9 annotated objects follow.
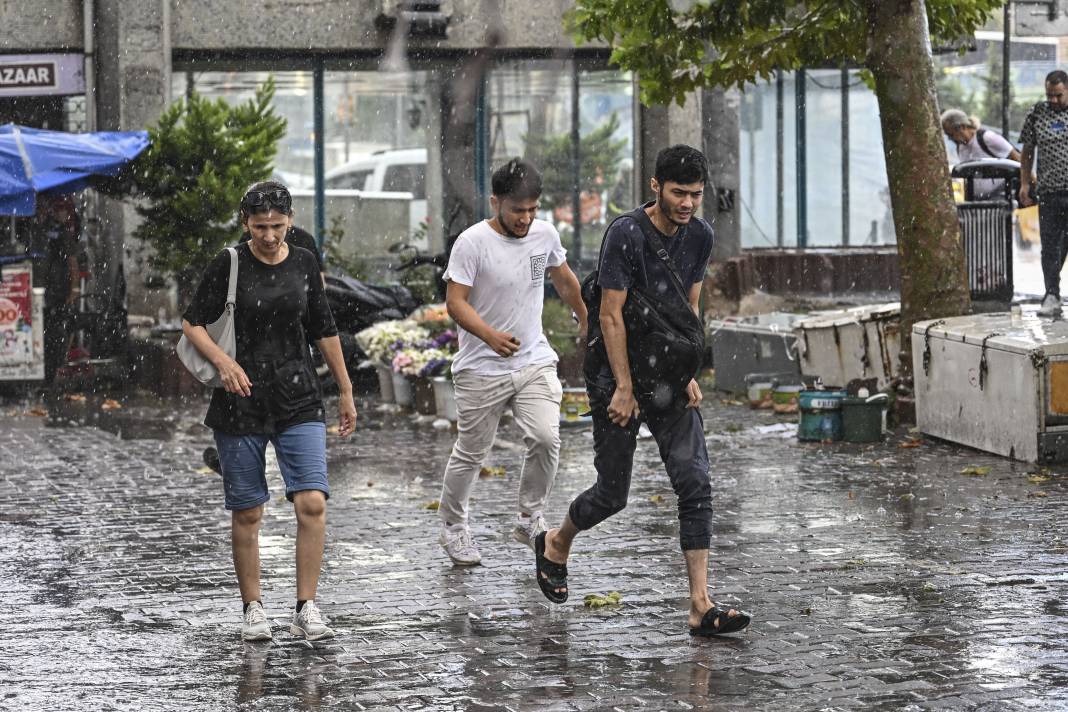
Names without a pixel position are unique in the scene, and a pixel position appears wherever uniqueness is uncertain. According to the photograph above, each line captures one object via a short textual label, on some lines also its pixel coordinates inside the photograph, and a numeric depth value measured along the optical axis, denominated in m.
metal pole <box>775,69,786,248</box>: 23.23
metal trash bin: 16.92
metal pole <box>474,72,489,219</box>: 22.22
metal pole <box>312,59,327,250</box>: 21.88
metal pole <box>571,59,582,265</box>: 22.31
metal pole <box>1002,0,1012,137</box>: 21.47
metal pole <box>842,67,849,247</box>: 23.41
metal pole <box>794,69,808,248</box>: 23.27
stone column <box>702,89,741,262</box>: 22.08
